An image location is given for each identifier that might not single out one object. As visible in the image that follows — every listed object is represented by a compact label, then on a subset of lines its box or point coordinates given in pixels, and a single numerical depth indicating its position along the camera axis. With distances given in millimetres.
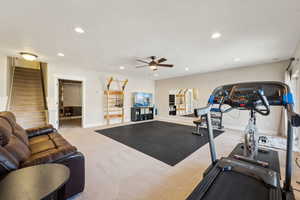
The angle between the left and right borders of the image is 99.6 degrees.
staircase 4730
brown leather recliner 1312
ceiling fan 3760
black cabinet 7160
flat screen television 7375
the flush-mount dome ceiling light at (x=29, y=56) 3637
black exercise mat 2949
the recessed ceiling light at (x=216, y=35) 2522
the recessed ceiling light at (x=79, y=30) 2371
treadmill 1245
